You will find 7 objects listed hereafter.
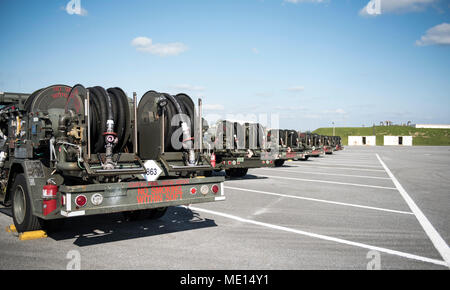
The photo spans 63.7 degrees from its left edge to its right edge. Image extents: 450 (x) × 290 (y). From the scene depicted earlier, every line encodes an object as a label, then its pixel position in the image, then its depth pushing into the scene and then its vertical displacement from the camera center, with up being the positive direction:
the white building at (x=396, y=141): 96.56 -0.45
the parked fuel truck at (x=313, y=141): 29.00 -0.06
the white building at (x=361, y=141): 99.31 -0.32
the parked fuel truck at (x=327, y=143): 37.31 -0.32
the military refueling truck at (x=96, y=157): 5.06 -0.23
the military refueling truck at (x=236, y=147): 13.81 -0.21
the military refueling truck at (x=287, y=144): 18.50 -0.21
